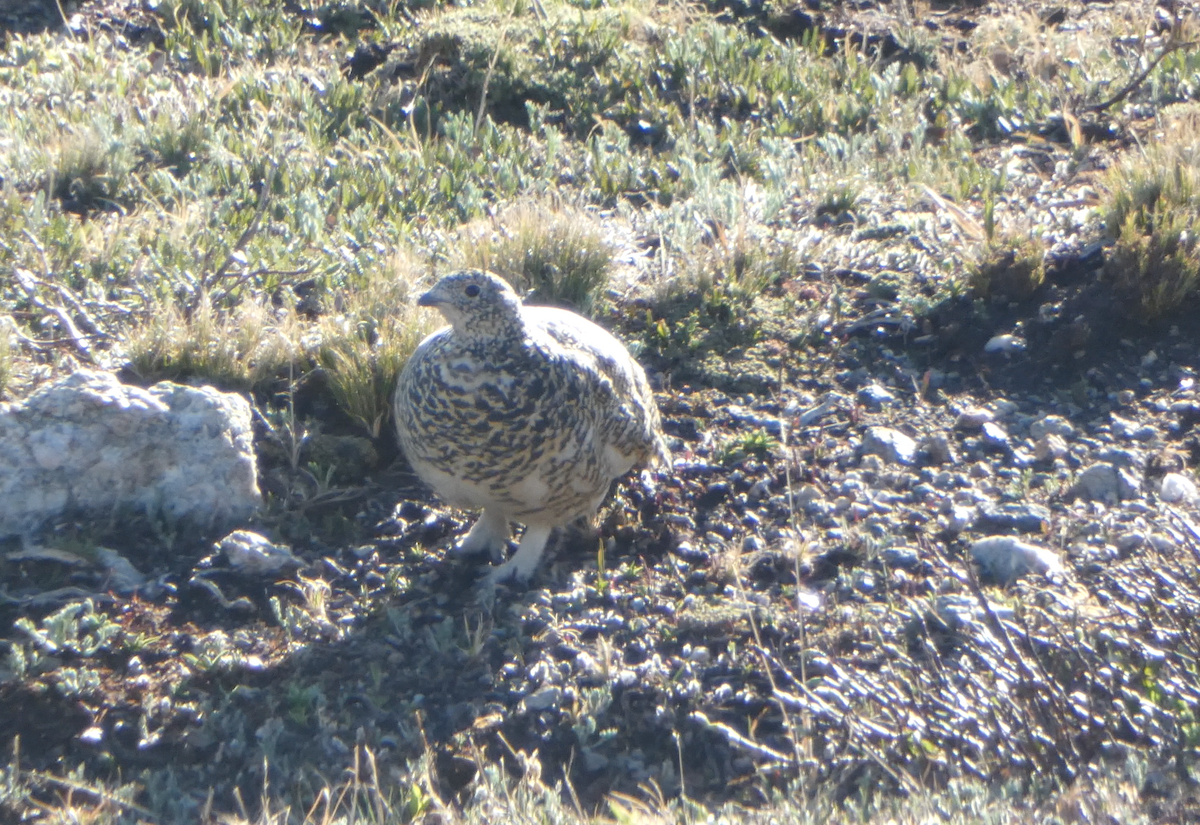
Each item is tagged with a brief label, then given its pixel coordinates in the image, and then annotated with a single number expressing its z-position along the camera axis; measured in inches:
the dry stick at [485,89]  509.7
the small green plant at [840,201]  475.2
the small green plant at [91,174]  471.5
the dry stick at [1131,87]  513.2
